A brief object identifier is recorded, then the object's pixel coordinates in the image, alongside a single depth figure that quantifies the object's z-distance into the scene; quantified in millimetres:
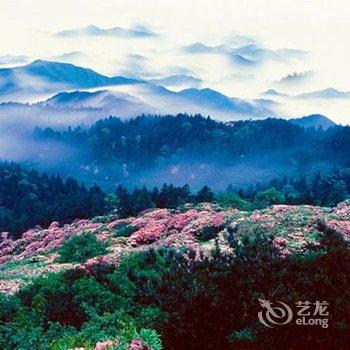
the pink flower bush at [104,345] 7496
